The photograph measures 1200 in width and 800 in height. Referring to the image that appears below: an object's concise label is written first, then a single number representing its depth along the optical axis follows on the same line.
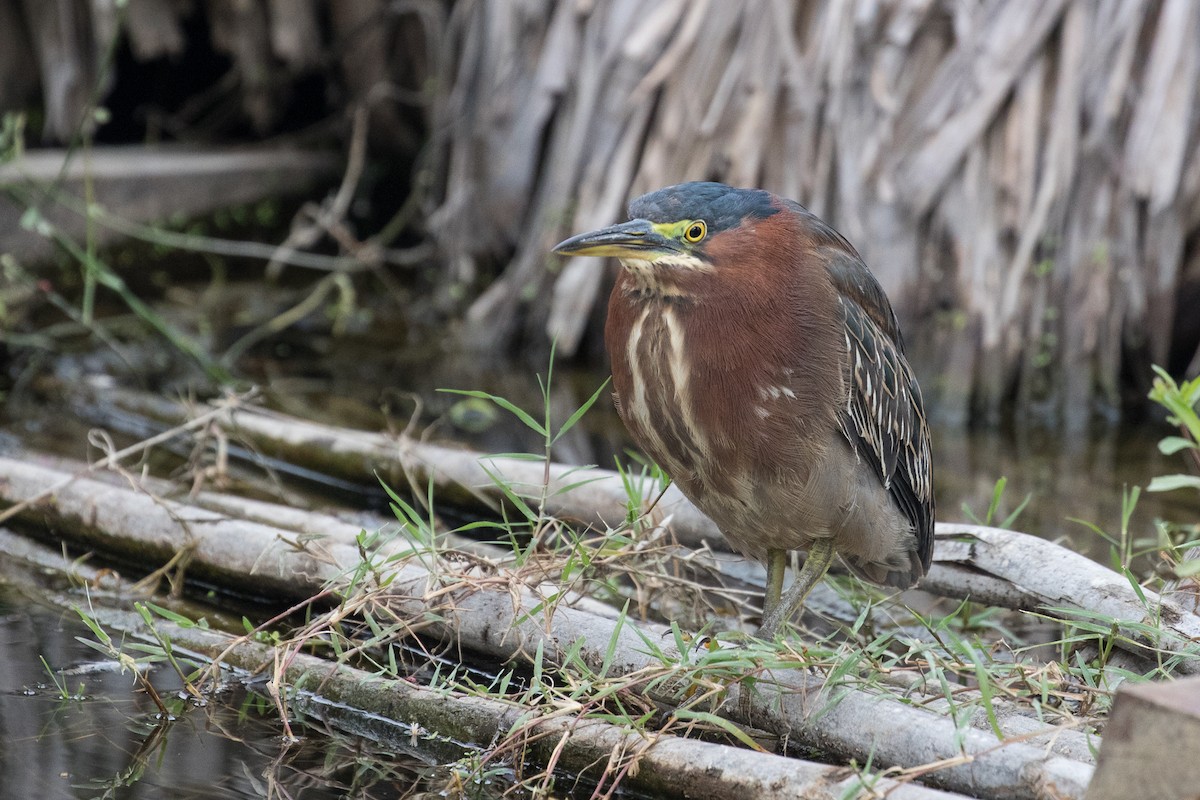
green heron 6.13
